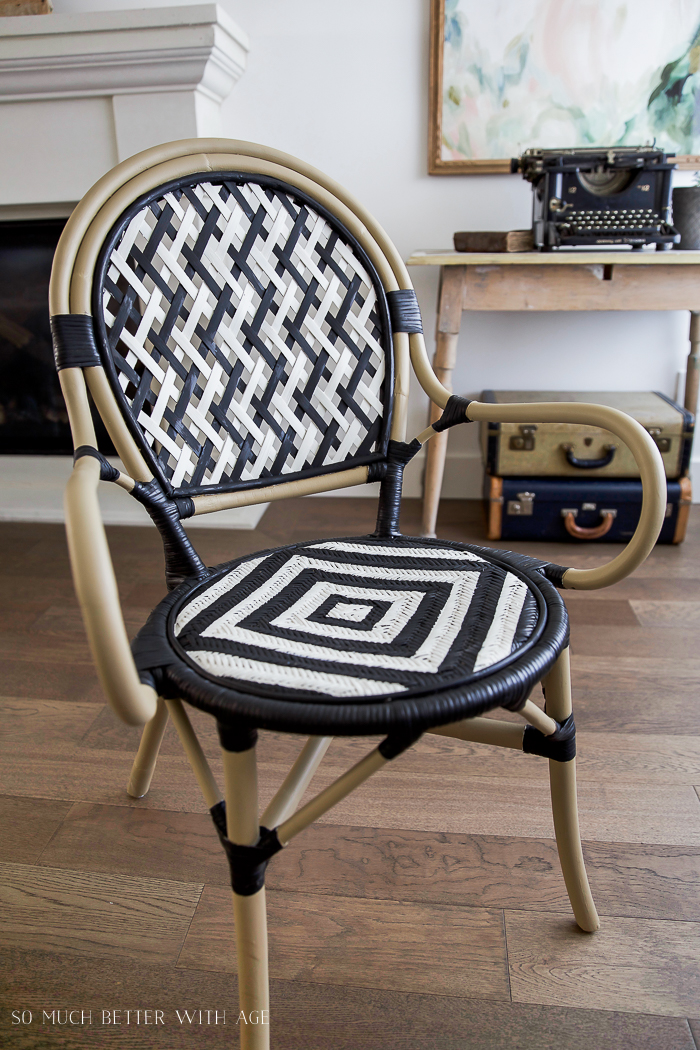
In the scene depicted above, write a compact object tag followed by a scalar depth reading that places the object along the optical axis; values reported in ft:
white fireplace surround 5.49
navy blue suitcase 5.92
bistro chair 1.94
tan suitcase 5.79
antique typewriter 5.56
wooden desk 5.48
